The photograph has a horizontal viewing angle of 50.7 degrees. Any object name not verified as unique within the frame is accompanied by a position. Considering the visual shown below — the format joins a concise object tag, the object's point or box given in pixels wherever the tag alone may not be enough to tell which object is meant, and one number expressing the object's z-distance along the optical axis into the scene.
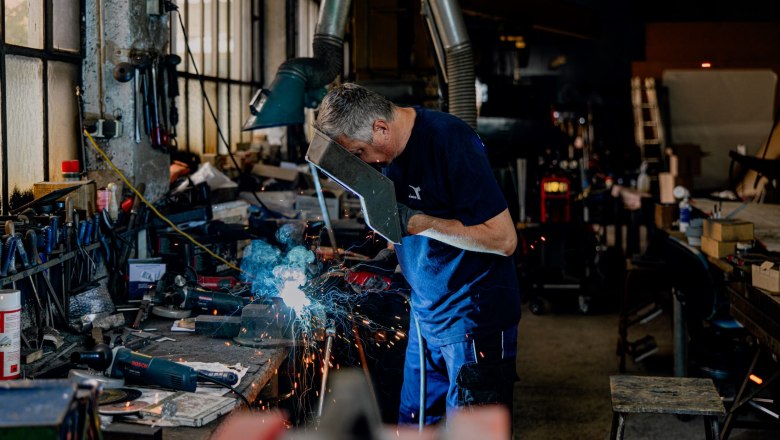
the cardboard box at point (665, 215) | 6.07
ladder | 12.93
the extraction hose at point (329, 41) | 4.41
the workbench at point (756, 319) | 3.44
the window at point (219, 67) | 5.89
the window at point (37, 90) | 3.31
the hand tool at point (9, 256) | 2.51
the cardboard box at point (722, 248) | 4.62
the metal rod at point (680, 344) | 4.86
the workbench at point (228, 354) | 2.49
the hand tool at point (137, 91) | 3.91
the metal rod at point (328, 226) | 3.58
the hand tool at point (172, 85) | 4.21
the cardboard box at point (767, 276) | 3.56
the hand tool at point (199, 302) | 3.20
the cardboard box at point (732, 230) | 4.62
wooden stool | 3.10
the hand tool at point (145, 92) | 3.98
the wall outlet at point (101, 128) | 3.80
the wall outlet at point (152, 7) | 4.02
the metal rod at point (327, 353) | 2.79
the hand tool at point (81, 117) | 3.80
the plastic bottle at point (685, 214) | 5.68
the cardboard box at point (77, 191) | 3.25
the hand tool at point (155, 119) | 4.03
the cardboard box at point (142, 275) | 3.51
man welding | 2.52
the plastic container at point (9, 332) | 2.20
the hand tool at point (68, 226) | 3.07
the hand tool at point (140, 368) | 2.30
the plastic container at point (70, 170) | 3.41
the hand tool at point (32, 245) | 2.70
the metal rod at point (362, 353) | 3.35
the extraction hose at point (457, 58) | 4.68
